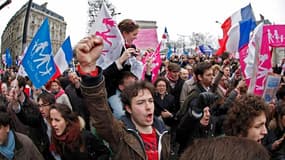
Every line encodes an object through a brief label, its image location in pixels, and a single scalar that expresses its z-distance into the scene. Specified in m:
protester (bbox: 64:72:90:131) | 4.79
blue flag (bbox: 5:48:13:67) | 18.72
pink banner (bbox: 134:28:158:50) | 8.13
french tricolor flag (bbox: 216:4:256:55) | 6.37
